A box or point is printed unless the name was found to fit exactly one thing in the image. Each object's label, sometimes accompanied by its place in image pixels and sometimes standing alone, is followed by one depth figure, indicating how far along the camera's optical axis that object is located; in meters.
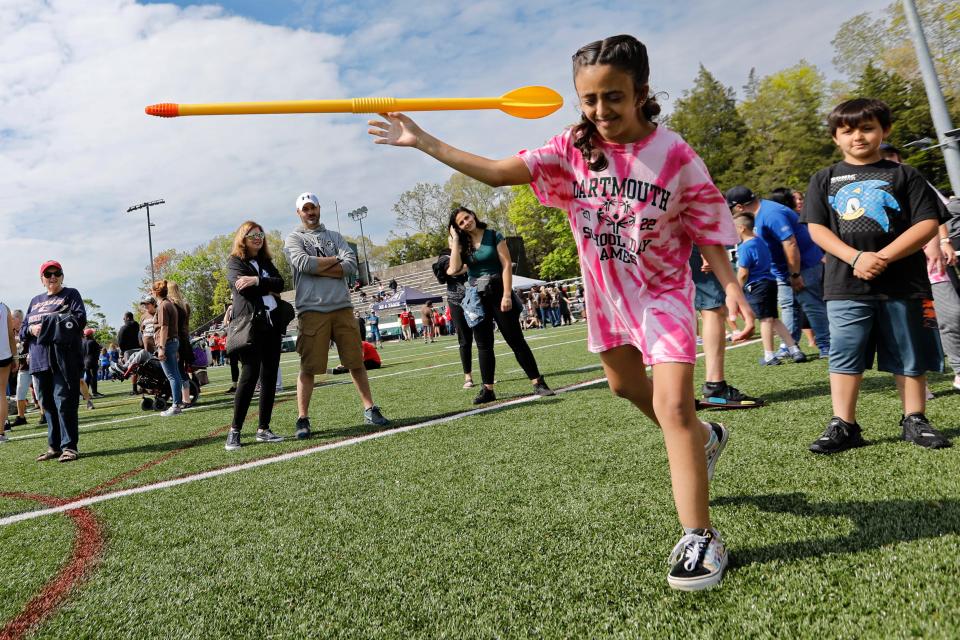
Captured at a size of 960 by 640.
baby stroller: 9.75
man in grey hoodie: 5.61
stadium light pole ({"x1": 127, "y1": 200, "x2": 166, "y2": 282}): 57.56
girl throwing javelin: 2.19
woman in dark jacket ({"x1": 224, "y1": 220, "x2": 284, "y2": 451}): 5.41
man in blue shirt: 5.89
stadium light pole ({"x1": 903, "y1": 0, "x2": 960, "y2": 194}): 15.21
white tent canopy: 34.52
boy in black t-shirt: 3.21
